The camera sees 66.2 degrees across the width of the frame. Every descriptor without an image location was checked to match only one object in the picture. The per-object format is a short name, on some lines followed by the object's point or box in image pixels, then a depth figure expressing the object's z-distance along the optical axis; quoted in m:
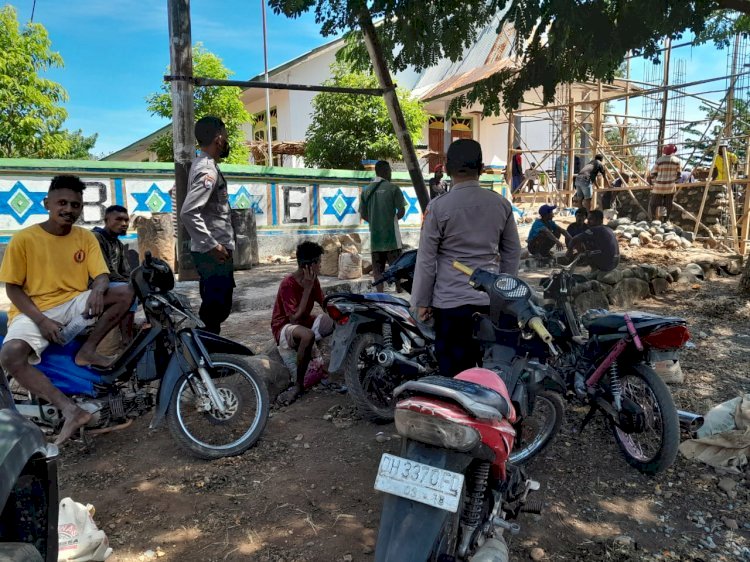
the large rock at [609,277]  7.16
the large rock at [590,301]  6.67
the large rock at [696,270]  8.78
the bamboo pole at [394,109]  5.79
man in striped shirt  12.74
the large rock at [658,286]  7.79
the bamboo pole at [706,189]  11.56
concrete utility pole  5.02
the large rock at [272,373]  4.30
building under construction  11.40
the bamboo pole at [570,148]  14.40
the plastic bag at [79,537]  2.33
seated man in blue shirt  8.82
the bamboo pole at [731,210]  11.16
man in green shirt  7.23
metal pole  17.00
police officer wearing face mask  3.99
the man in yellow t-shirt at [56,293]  3.20
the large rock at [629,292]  7.15
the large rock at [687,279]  8.39
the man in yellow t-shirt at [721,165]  12.28
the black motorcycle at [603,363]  2.83
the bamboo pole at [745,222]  10.99
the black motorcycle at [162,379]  3.29
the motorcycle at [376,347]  3.82
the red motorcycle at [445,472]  1.75
